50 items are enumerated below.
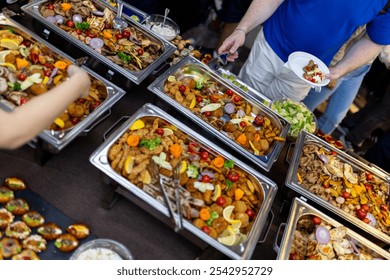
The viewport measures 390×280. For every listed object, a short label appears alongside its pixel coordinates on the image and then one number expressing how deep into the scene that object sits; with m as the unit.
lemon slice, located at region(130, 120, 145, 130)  2.12
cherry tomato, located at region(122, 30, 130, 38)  2.72
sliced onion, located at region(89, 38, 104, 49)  2.48
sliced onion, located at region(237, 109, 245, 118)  2.59
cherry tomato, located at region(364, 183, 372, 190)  2.56
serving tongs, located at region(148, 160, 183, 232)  1.78
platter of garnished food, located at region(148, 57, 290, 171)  2.34
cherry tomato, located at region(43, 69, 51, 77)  2.15
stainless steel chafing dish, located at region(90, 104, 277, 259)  1.80
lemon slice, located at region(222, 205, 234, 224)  1.95
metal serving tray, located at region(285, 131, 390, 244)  2.23
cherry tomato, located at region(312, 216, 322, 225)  2.18
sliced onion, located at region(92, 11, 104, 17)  2.75
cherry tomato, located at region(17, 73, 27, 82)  2.07
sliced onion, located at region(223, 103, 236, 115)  2.57
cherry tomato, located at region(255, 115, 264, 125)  2.62
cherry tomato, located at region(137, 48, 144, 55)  2.63
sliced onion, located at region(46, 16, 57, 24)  2.50
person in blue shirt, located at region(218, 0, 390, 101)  2.74
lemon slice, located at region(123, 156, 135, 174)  1.90
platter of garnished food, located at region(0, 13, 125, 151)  1.93
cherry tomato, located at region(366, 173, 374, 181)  2.61
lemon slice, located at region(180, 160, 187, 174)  2.04
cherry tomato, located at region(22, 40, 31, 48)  2.33
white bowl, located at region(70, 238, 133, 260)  1.72
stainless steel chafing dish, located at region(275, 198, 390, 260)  2.13
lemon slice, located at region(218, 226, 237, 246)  1.84
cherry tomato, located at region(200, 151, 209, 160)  2.17
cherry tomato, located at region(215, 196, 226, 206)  2.00
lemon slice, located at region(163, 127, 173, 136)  2.20
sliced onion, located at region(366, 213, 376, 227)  2.34
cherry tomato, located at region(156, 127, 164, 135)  2.18
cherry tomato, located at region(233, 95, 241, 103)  2.68
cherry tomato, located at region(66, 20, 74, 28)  2.57
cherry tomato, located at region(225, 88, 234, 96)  2.72
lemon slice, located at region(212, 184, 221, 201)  2.02
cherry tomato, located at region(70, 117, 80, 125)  2.00
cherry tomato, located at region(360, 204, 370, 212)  2.39
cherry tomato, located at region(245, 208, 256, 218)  2.02
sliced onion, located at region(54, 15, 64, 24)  2.54
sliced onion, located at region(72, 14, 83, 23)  2.63
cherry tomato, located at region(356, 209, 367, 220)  2.33
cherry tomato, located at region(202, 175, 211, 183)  2.05
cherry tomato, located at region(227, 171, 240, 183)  2.13
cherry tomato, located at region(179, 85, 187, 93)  2.50
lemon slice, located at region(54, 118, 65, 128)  1.91
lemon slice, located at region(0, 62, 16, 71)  2.12
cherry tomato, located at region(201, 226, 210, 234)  1.84
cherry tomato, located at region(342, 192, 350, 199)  2.40
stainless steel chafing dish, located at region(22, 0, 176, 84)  2.38
